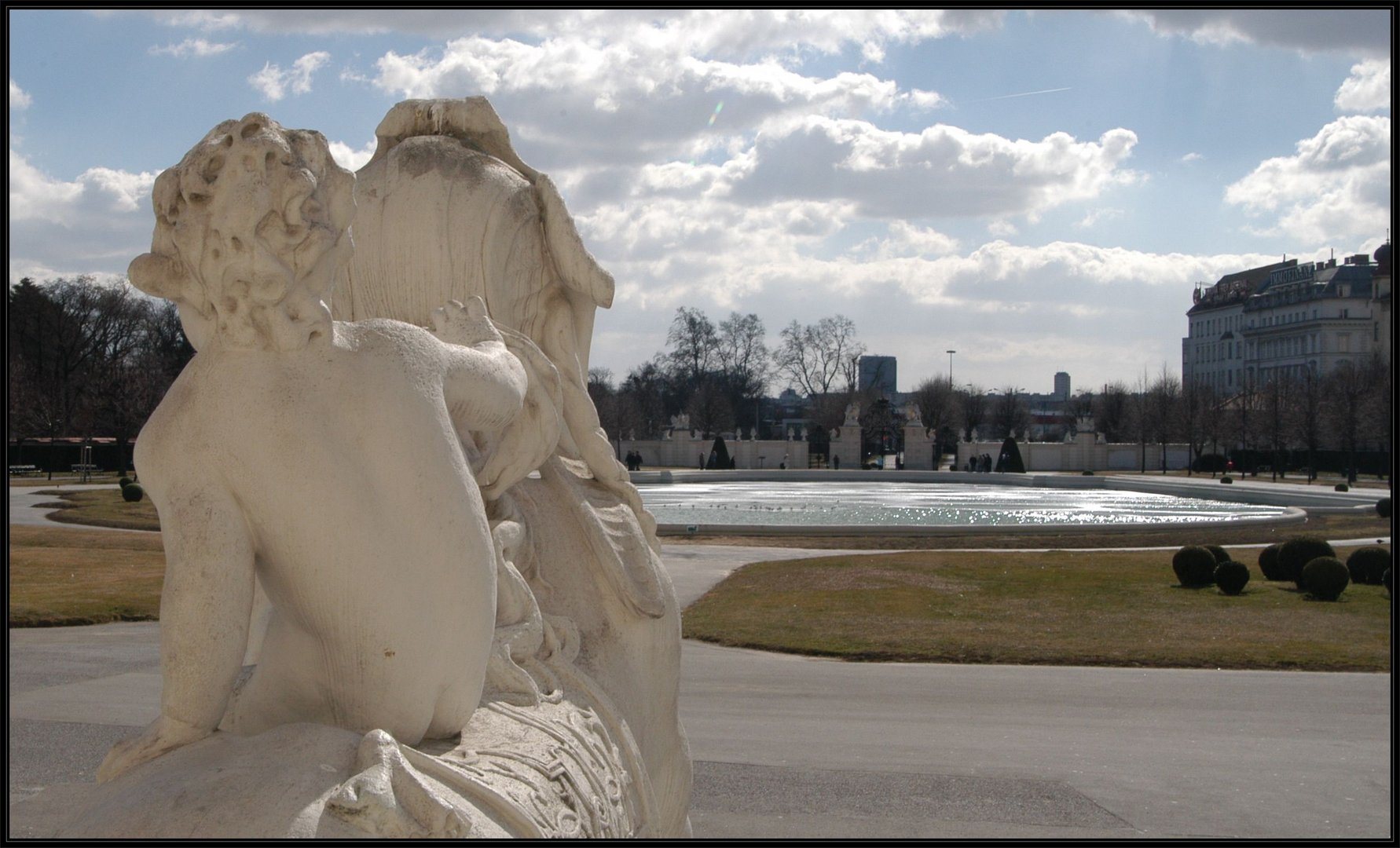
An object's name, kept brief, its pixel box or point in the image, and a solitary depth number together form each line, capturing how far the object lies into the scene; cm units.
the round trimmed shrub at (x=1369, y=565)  1628
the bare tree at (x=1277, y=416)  5417
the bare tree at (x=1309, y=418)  5297
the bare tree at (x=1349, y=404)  5006
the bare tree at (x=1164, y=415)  6750
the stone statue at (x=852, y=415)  6338
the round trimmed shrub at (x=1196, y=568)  1605
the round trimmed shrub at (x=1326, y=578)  1485
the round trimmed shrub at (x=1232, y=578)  1539
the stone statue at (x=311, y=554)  240
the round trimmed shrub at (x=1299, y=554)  1647
